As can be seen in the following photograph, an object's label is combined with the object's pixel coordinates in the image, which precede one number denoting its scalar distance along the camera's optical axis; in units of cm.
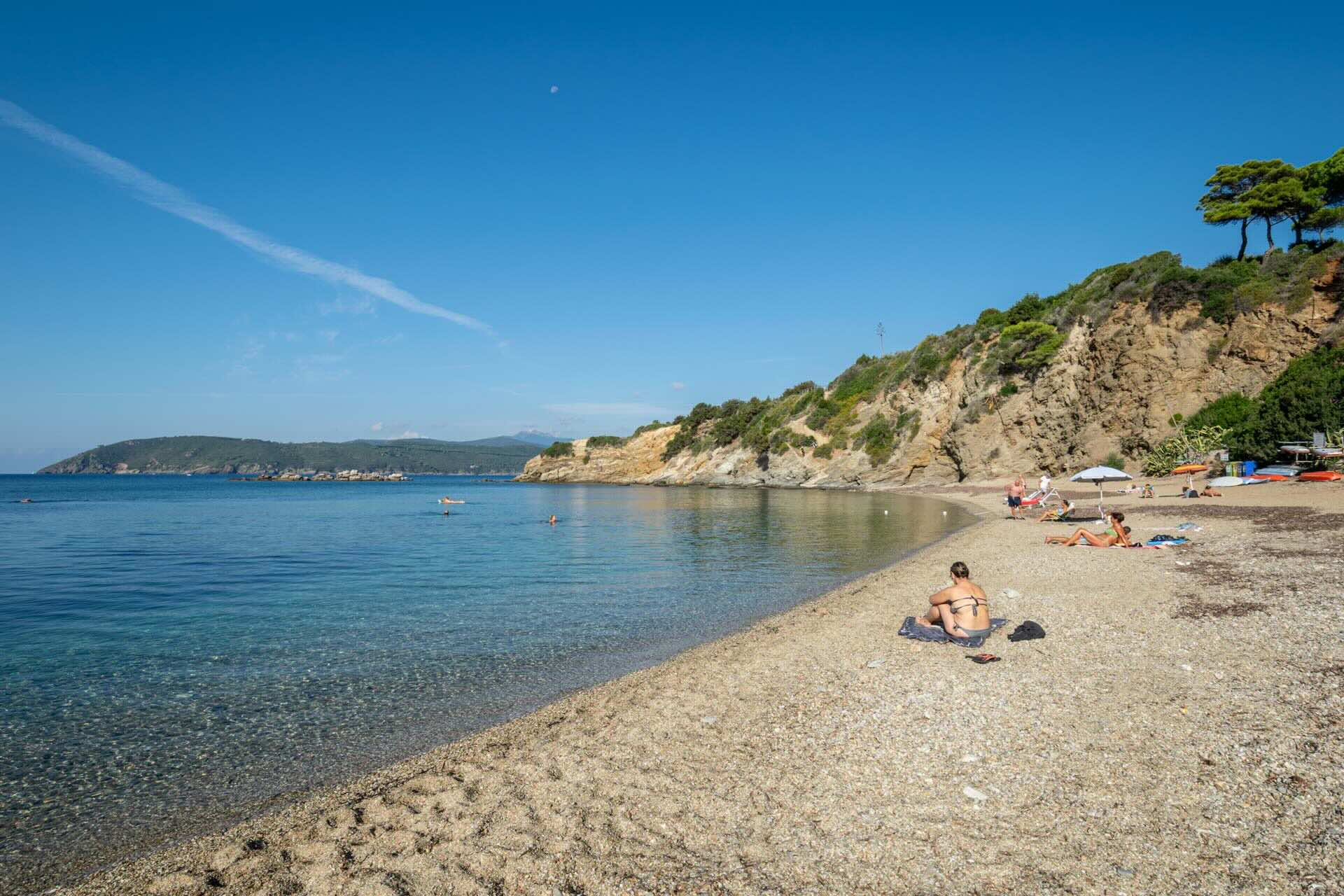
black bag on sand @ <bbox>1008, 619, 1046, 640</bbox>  873
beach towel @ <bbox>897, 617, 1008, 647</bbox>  873
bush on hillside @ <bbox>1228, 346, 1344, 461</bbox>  2522
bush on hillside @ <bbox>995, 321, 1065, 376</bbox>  4675
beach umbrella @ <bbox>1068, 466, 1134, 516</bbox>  1955
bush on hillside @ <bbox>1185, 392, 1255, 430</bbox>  3080
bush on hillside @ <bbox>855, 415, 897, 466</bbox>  6106
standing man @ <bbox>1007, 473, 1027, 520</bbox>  2594
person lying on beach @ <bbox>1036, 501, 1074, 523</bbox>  2214
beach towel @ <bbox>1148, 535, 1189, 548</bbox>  1544
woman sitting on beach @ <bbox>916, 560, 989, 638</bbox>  891
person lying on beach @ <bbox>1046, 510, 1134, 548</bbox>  1592
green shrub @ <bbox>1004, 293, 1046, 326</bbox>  5312
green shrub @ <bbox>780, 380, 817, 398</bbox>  8675
